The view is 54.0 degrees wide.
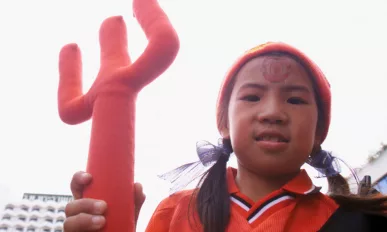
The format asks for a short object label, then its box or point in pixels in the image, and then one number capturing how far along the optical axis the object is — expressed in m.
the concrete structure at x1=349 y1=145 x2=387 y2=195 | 12.43
